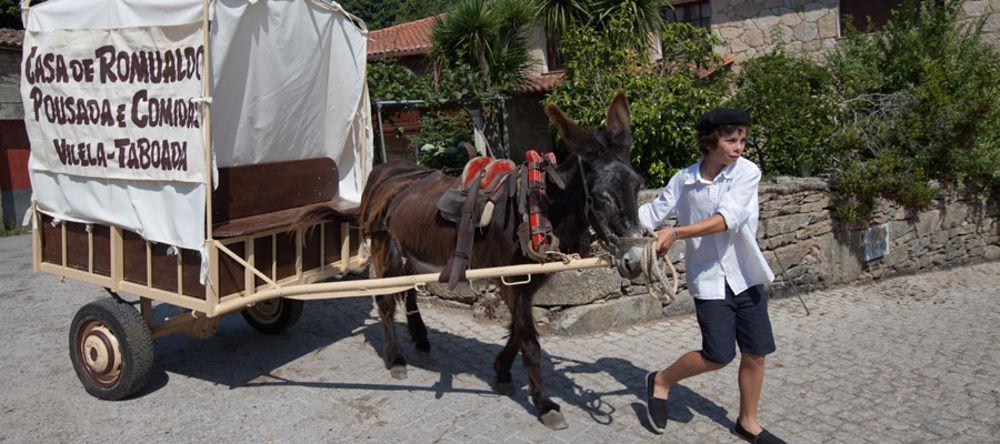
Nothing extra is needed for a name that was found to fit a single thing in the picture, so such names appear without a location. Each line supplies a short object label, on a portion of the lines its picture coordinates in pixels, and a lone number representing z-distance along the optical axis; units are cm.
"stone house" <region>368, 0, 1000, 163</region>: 1212
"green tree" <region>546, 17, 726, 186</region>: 757
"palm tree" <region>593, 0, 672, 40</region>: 919
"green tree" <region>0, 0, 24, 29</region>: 1816
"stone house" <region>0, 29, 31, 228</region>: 1284
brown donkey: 355
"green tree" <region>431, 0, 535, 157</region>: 1043
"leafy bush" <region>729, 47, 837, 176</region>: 776
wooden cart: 415
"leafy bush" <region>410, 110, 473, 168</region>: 1049
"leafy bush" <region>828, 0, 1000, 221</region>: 768
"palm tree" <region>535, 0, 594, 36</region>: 1005
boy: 360
